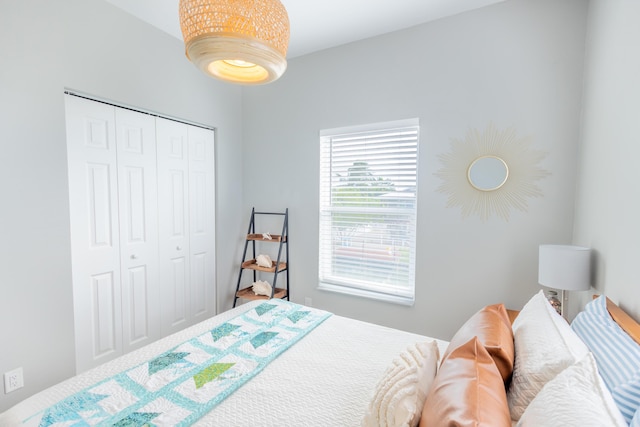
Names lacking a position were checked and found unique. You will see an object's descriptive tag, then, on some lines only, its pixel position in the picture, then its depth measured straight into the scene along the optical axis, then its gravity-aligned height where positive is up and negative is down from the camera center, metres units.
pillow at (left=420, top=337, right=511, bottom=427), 0.69 -0.51
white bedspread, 1.09 -0.81
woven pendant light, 1.15 +0.66
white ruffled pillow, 0.82 -0.58
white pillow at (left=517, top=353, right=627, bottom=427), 0.62 -0.46
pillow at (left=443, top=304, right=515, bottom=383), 0.99 -0.51
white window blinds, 2.54 -0.12
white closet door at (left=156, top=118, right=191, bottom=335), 2.61 -0.26
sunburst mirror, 2.08 +0.19
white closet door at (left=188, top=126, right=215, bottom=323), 2.88 -0.27
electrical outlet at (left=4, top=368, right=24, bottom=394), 1.73 -1.11
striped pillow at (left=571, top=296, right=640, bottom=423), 0.76 -0.48
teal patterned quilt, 1.05 -0.79
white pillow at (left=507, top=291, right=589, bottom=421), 0.89 -0.50
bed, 0.73 -0.57
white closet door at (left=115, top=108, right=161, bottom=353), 2.32 -0.27
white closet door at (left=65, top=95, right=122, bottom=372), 2.05 -0.27
